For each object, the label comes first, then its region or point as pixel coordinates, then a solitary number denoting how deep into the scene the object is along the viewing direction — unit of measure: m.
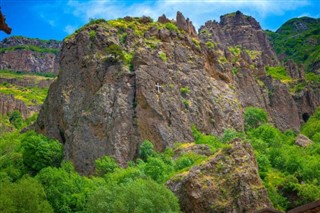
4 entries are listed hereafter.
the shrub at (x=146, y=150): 52.18
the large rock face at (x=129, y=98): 55.35
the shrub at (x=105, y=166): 49.85
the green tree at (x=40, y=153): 55.63
